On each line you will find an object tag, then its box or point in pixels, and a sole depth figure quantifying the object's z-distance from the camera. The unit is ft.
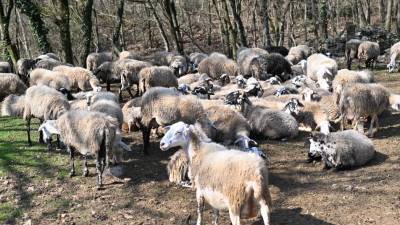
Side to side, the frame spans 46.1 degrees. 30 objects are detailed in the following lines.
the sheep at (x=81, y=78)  48.37
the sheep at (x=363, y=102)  31.99
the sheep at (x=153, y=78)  44.91
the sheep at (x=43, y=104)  32.22
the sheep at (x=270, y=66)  55.93
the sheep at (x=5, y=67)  61.16
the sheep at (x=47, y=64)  55.98
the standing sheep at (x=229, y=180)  17.01
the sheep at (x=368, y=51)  67.31
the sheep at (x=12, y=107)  42.30
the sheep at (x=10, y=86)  51.47
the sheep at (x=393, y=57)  63.57
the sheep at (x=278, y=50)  78.25
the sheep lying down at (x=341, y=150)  26.76
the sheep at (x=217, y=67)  56.90
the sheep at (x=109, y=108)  31.63
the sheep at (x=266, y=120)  34.24
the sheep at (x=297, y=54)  71.14
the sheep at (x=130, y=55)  62.88
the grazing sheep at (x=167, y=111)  30.09
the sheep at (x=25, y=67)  59.31
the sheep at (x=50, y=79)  45.80
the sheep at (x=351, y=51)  69.21
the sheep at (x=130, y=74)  48.91
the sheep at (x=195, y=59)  66.23
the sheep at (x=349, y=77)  39.06
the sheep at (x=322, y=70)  48.54
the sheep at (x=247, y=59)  57.31
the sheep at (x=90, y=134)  25.16
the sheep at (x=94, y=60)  66.13
